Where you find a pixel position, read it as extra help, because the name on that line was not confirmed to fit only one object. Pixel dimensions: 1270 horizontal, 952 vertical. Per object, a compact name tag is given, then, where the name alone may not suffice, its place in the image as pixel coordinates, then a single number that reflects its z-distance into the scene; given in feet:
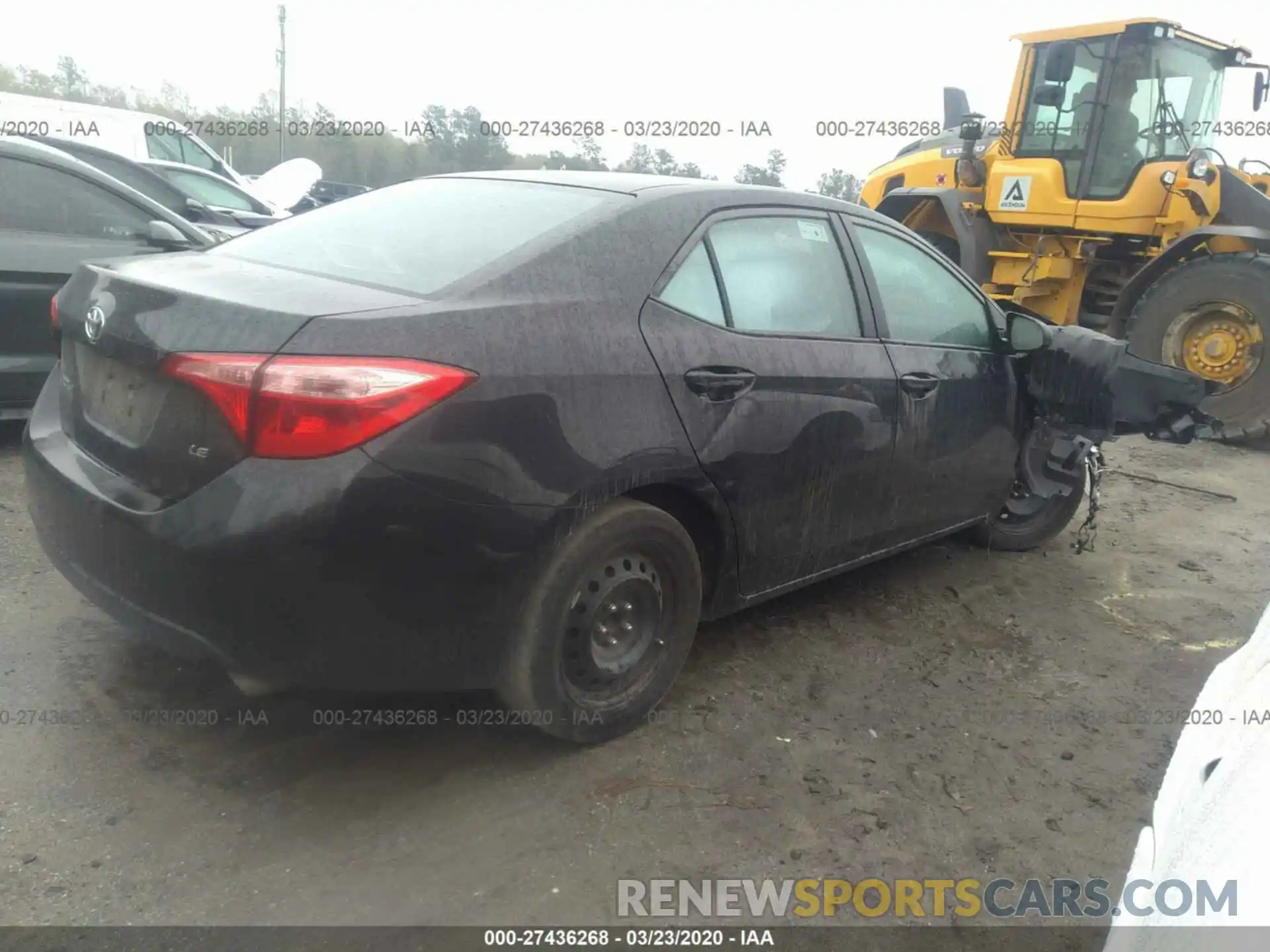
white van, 37.60
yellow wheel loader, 24.26
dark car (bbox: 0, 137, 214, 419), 15.53
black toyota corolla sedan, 7.18
